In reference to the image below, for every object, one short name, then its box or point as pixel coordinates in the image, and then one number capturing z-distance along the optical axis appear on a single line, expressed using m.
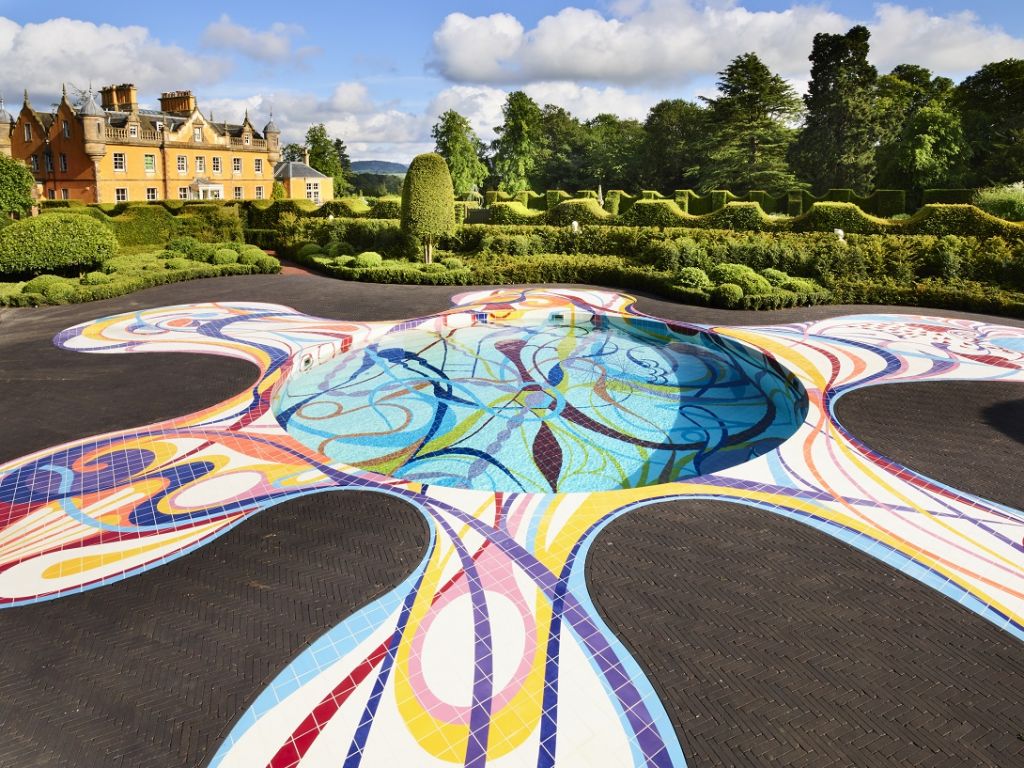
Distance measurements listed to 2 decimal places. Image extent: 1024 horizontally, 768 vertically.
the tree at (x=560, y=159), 63.34
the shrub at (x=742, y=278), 17.69
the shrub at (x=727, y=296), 17.03
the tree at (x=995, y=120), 33.47
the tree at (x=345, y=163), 78.94
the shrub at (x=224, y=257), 23.30
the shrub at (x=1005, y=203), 21.95
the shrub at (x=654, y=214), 24.48
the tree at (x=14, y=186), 23.59
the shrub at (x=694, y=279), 18.56
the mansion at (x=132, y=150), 41.00
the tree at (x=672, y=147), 51.05
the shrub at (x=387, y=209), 30.20
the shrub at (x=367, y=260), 22.82
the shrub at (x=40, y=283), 17.53
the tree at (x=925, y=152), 33.47
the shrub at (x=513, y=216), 28.03
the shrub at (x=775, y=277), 18.53
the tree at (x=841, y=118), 41.41
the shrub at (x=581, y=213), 26.03
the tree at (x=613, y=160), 56.50
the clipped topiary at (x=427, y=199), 22.45
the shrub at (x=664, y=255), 20.94
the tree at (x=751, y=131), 40.62
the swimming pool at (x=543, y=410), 9.27
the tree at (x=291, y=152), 86.24
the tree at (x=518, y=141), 60.09
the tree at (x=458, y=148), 57.56
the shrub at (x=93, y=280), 19.14
